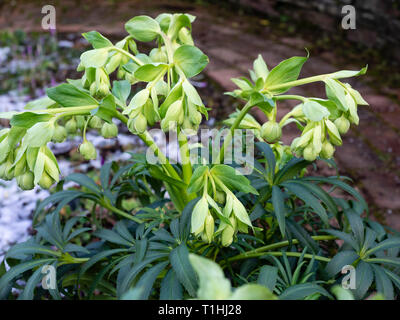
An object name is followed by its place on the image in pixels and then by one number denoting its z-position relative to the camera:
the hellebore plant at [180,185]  0.46
